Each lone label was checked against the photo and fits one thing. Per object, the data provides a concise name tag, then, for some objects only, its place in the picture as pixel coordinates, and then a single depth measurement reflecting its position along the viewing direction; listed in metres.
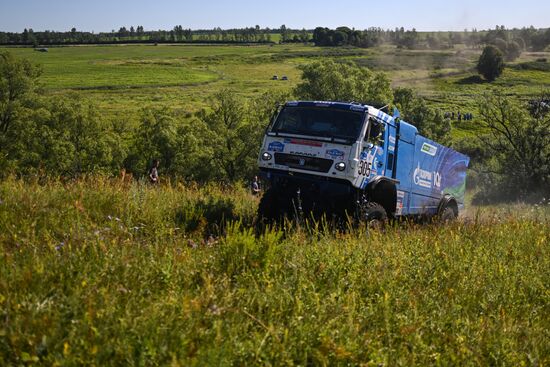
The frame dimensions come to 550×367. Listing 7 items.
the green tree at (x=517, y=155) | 33.66
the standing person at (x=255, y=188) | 16.20
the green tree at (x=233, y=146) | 43.56
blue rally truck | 9.92
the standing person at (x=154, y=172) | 13.17
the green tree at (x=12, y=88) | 45.41
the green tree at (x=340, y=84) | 39.75
